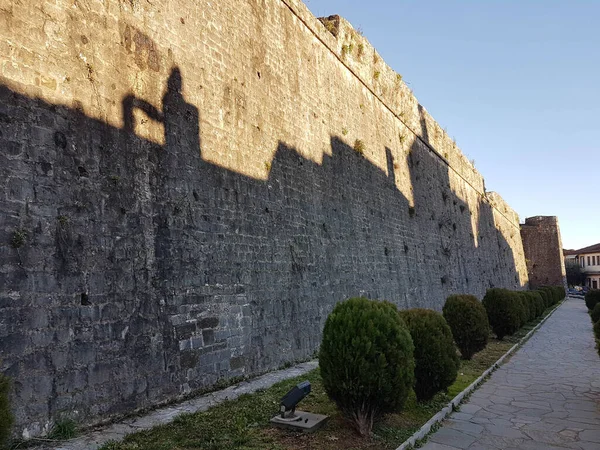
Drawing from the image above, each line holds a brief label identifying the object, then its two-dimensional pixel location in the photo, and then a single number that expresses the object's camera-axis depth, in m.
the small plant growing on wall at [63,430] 4.52
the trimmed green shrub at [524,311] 14.62
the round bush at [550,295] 29.78
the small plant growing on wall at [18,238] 4.54
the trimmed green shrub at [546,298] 26.95
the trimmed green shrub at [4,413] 2.77
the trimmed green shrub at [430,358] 6.04
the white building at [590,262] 71.62
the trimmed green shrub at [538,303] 20.09
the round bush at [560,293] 37.49
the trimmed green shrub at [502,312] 12.92
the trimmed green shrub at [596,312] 13.74
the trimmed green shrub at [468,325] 9.50
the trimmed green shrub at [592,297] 24.22
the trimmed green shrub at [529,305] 16.95
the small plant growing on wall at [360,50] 14.77
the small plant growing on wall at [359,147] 13.90
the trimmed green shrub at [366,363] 4.65
